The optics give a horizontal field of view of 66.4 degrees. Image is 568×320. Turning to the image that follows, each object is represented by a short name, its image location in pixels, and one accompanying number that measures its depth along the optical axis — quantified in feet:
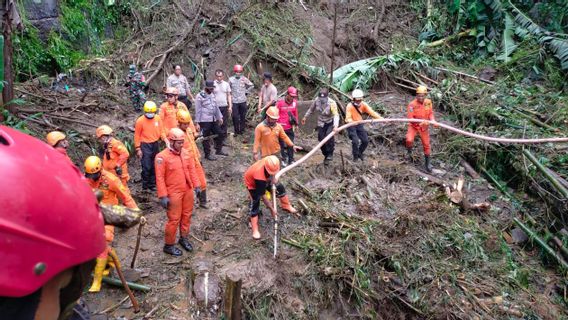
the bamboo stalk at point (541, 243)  23.07
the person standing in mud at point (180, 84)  30.60
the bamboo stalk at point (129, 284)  16.84
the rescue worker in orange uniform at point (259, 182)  19.49
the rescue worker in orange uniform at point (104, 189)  16.53
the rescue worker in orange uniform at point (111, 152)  20.02
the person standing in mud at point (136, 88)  31.96
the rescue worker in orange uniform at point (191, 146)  21.79
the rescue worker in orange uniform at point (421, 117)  28.50
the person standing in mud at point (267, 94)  31.81
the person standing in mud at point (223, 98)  30.55
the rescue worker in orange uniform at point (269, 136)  24.10
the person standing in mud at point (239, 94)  32.09
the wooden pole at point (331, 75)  37.35
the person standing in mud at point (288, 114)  27.99
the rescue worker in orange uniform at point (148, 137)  23.22
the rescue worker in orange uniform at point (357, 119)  27.99
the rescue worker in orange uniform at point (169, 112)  25.14
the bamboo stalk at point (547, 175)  23.89
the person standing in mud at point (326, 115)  28.37
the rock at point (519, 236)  24.81
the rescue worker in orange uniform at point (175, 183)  17.79
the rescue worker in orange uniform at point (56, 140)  18.25
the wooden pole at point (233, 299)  15.20
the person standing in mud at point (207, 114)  27.63
